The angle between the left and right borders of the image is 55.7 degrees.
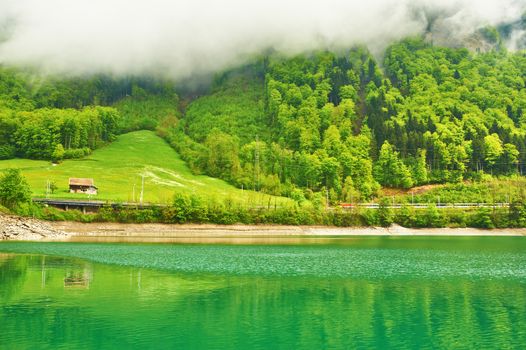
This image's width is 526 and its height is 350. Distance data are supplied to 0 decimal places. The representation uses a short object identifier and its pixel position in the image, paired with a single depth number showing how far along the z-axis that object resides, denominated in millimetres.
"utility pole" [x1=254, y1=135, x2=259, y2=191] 174075
